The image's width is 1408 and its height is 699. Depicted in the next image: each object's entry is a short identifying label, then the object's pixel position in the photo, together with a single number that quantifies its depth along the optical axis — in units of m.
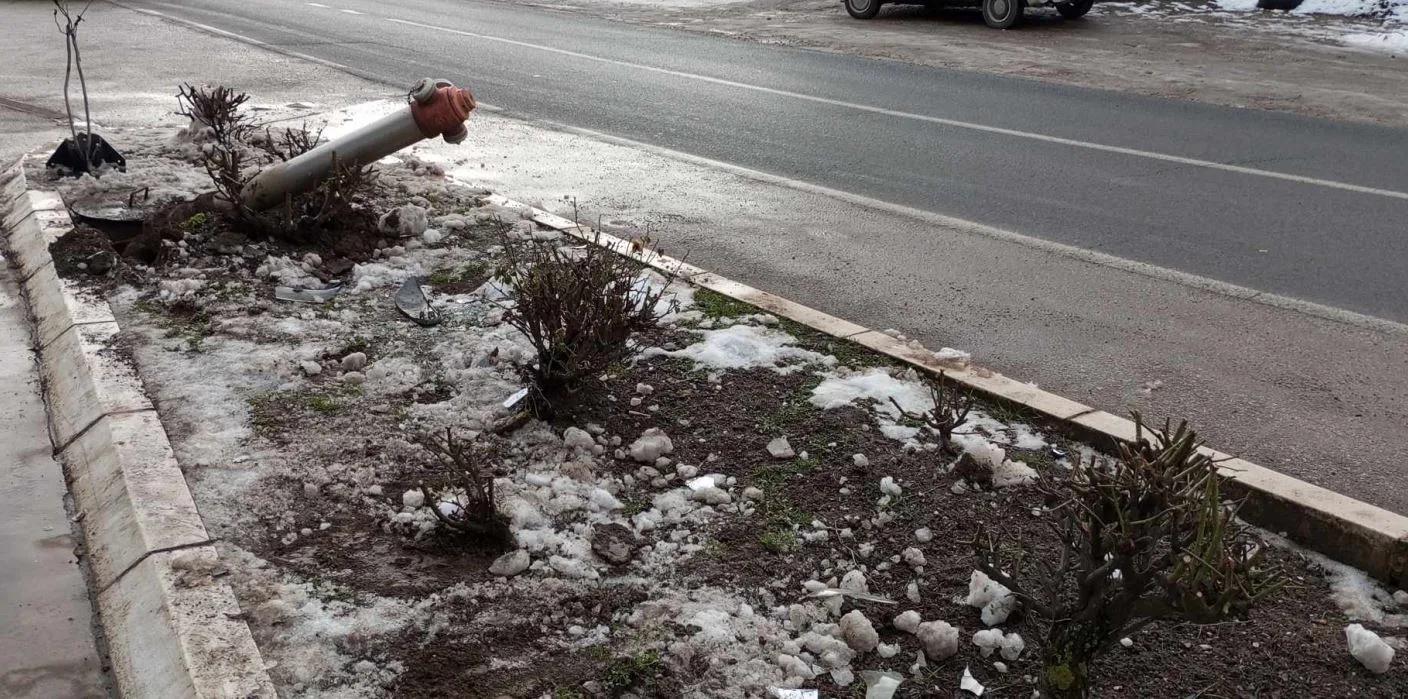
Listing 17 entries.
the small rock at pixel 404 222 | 6.23
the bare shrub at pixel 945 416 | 3.90
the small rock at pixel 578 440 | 4.02
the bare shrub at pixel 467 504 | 3.38
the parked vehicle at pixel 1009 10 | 17.17
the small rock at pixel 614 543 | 3.42
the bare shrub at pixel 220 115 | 7.66
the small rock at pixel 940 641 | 3.00
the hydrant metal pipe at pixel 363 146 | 5.85
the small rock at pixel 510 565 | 3.32
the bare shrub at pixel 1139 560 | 2.43
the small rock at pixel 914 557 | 3.39
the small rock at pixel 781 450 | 4.00
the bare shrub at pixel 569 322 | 4.16
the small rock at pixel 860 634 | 3.03
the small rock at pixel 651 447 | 3.97
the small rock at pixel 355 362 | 4.68
